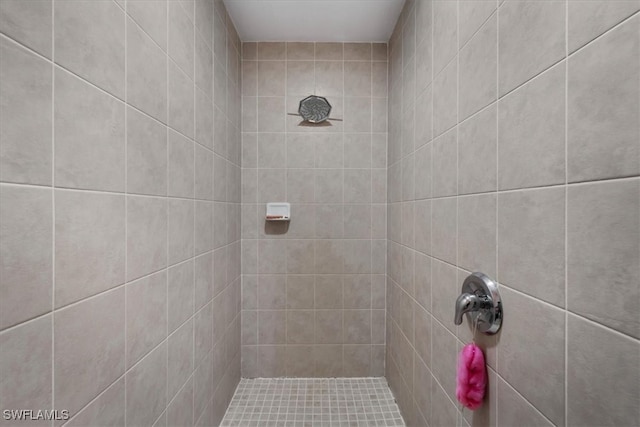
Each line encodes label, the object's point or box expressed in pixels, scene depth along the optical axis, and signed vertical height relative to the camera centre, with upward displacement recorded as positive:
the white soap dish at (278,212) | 2.29 +0.00
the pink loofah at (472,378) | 0.93 -0.51
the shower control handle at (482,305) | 0.89 -0.28
